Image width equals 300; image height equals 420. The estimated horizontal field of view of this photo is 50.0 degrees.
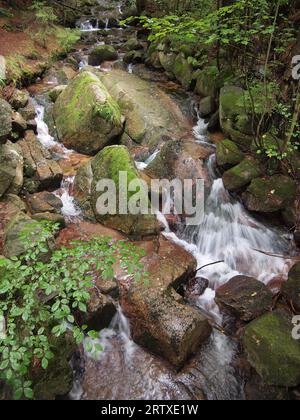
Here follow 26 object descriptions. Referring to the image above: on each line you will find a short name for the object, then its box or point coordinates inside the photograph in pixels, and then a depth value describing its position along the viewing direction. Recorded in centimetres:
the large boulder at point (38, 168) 679
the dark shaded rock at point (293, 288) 502
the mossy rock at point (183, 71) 1052
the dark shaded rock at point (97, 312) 457
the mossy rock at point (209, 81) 895
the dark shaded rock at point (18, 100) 809
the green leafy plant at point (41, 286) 286
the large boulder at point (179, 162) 737
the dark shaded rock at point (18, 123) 745
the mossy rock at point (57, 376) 377
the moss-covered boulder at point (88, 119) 789
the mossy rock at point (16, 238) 454
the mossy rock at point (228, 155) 719
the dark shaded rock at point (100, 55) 1231
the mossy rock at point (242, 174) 683
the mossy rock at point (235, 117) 743
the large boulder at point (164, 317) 445
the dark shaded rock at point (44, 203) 626
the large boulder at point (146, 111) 859
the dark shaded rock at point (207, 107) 915
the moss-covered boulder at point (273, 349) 403
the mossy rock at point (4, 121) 620
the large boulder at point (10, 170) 608
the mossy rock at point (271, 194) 653
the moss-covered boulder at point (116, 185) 624
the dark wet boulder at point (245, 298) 499
